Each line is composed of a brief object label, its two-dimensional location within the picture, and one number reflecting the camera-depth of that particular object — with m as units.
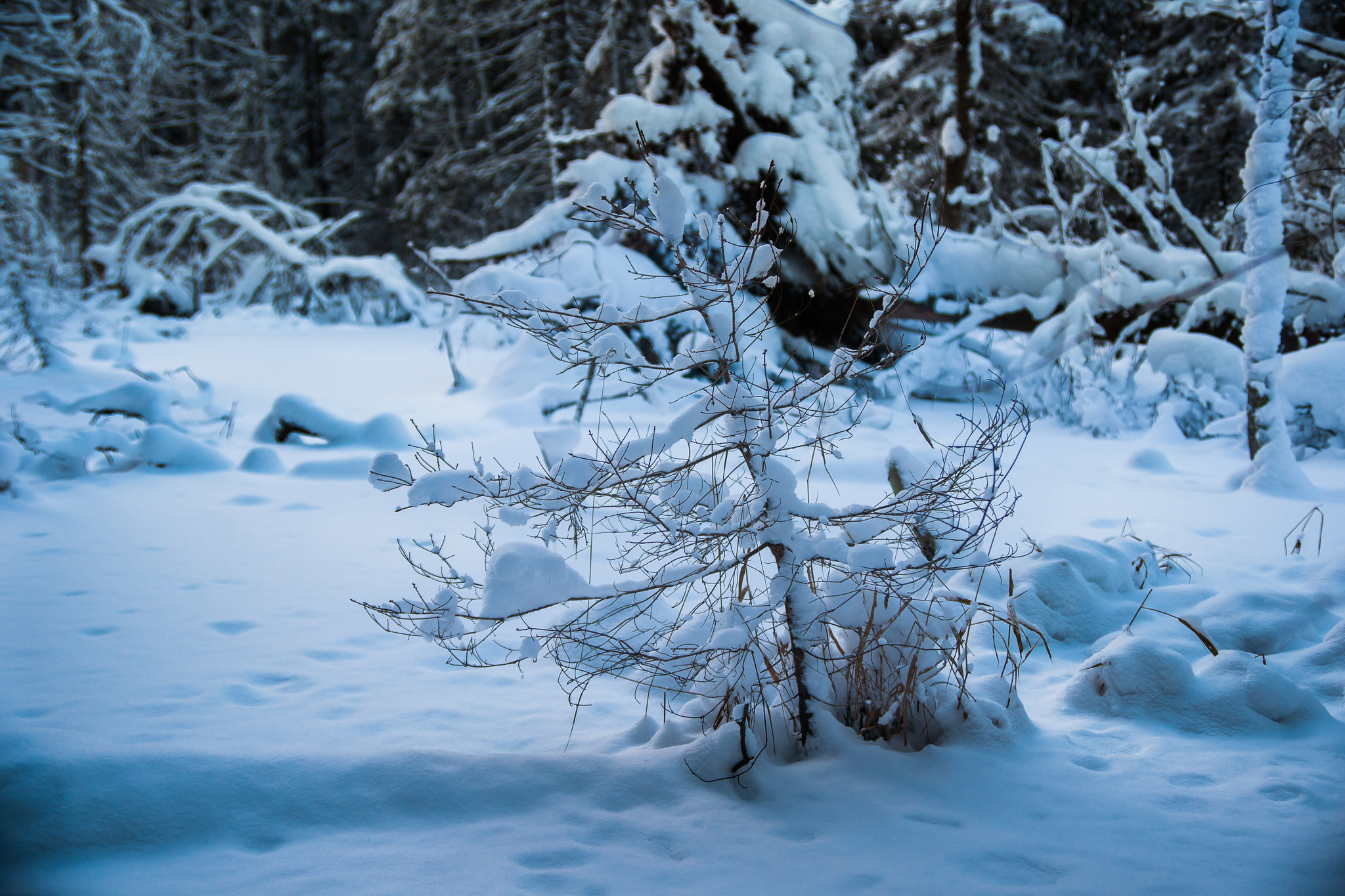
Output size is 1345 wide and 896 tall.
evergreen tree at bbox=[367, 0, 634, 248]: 15.40
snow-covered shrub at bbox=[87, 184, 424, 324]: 11.32
